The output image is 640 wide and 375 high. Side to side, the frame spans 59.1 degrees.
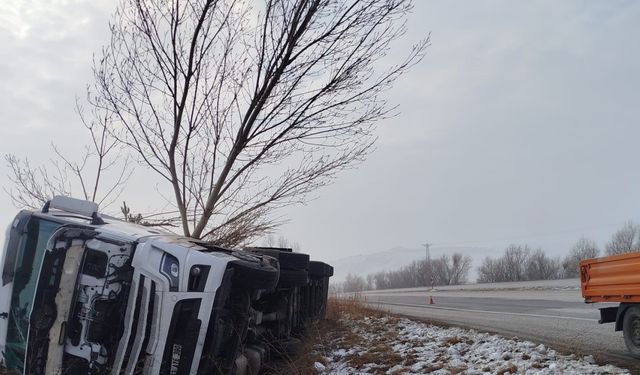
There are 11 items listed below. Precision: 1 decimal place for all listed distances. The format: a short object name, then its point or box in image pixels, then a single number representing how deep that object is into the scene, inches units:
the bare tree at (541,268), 2667.3
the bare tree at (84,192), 419.4
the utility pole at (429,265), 3331.7
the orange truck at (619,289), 322.7
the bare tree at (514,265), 2795.3
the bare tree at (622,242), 2574.8
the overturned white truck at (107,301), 172.9
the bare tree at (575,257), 2115.2
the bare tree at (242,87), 342.0
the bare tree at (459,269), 3272.4
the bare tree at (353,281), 3070.6
